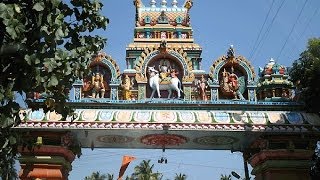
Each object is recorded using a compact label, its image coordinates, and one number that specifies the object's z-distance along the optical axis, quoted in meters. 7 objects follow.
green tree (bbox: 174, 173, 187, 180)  40.67
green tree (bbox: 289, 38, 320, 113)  12.93
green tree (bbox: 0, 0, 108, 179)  4.44
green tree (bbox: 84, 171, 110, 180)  44.44
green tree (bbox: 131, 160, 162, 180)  37.06
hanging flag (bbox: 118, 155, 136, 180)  14.84
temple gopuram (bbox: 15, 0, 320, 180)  12.54
